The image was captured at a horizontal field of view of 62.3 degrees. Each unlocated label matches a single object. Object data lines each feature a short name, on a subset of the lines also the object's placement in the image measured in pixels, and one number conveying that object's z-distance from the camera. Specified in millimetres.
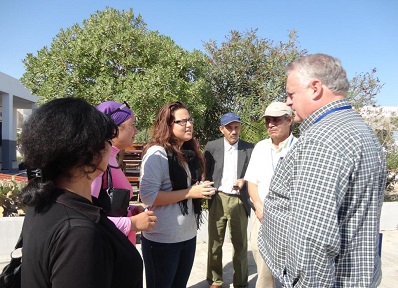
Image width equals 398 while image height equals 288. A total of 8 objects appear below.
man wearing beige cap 3092
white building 19000
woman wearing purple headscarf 1812
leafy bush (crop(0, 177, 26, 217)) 4824
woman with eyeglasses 2320
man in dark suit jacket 3667
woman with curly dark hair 947
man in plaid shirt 1358
